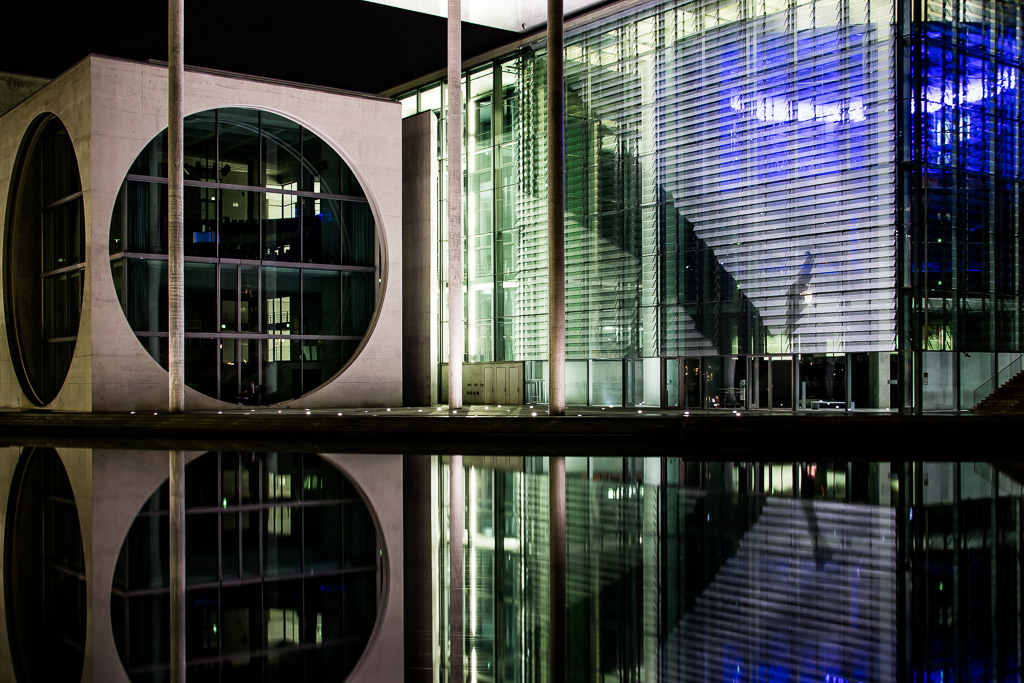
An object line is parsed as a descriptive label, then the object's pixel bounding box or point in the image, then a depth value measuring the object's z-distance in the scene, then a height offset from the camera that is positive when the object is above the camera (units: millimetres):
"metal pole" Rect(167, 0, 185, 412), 26094 +3440
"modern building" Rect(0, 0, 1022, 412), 23750 +3028
